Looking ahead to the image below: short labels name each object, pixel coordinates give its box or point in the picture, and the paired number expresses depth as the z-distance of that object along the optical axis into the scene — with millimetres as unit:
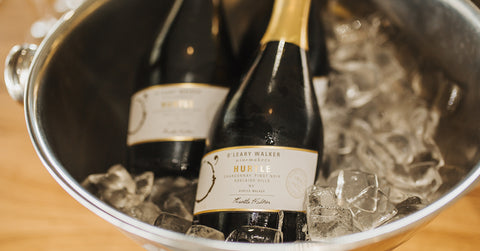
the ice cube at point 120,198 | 751
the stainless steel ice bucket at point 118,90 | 454
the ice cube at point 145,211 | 724
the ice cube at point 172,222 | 664
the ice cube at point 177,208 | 767
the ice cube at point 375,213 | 642
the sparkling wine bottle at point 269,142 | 618
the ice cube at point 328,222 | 567
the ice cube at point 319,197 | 608
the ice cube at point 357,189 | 665
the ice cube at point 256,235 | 572
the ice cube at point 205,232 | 580
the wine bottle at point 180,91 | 796
